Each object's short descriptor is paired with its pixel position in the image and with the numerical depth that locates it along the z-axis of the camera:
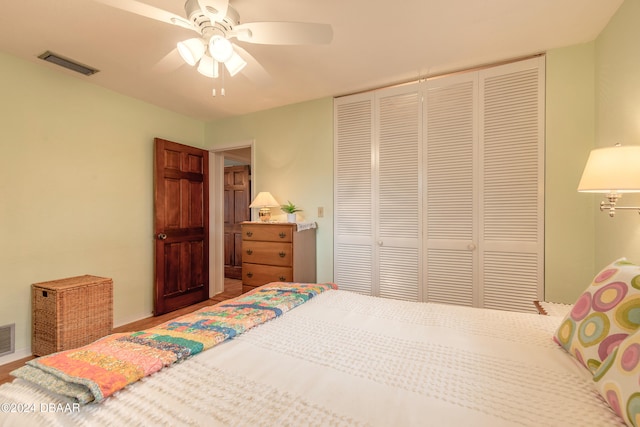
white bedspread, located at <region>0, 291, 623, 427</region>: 0.70
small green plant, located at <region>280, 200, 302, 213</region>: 3.12
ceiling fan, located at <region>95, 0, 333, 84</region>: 1.35
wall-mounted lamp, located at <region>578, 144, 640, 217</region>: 1.26
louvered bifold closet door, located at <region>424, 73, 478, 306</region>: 2.46
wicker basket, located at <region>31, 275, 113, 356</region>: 2.18
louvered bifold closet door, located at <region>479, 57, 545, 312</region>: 2.24
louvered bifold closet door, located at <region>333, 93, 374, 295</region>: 2.89
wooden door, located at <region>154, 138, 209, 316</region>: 3.19
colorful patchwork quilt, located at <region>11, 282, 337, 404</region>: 0.77
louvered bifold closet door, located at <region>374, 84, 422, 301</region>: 2.67
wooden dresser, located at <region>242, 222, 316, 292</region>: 2.75
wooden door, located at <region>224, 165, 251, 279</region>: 5.13
